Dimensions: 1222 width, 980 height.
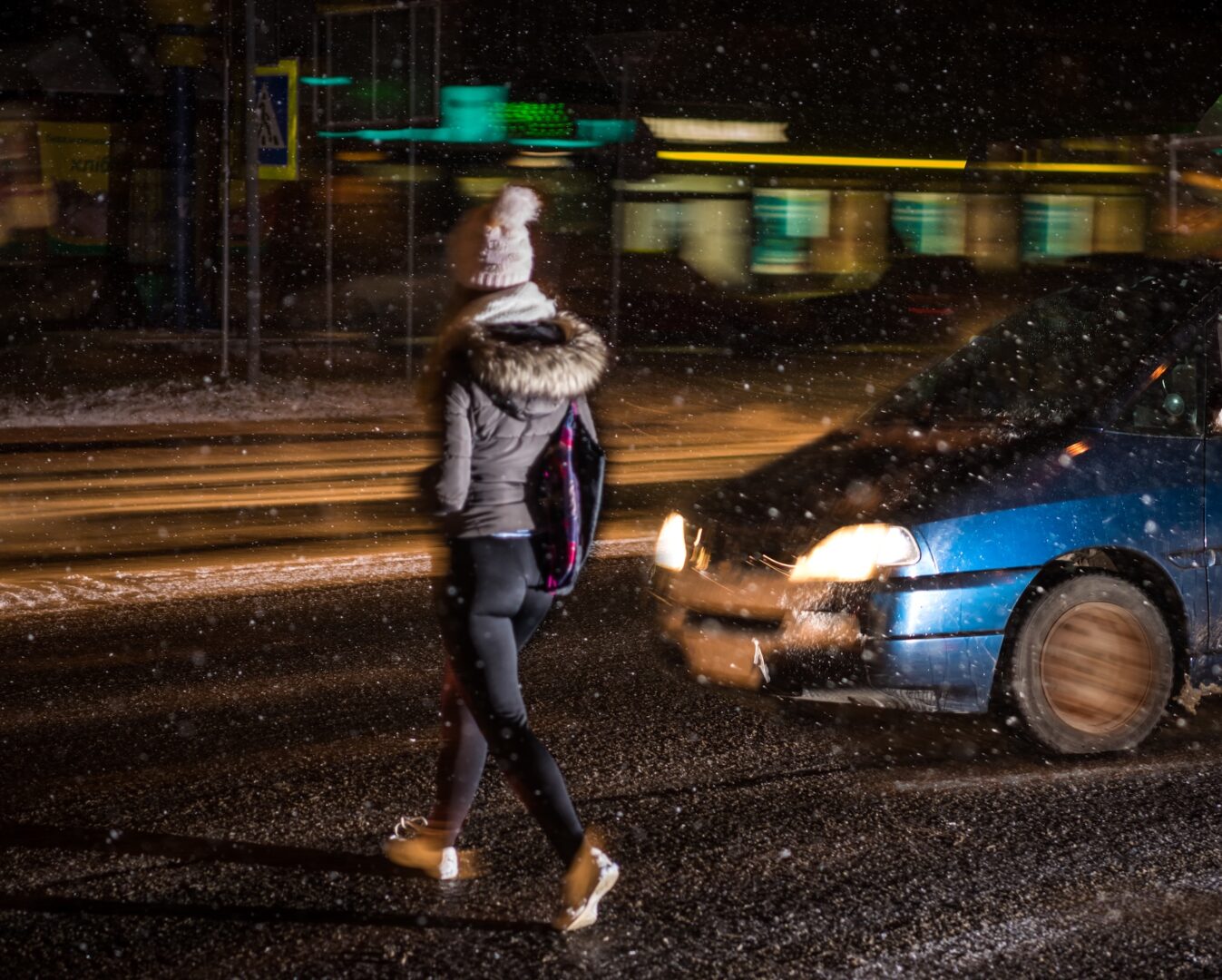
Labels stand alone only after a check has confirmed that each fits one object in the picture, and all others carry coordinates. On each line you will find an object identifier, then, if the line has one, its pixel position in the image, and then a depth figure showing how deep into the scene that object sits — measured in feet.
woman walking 13.34
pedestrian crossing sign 57.00
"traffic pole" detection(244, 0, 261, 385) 57.06
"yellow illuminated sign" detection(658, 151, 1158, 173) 89.30
